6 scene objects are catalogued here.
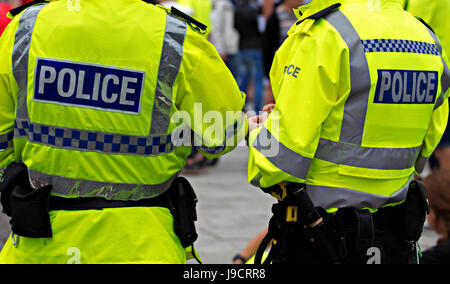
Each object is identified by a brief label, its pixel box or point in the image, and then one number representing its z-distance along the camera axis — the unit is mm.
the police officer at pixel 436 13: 8242
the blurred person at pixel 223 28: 19844
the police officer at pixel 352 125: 5711
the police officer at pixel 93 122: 5297
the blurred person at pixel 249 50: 21516
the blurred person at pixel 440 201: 7328
